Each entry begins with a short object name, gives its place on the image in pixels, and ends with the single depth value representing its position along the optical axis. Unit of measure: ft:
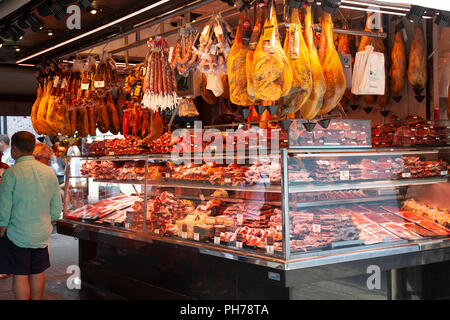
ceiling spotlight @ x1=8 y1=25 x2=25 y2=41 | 17.63
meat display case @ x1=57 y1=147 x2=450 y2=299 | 12.55
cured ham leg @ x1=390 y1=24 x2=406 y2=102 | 18.51
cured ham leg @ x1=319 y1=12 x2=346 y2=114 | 11.86
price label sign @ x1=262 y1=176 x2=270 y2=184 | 13.38
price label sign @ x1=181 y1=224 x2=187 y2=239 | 15.25
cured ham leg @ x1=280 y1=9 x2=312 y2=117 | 11.18
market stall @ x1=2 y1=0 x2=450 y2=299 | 12.01
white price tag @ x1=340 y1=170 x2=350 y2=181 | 13.60
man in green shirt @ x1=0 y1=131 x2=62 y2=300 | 14.79
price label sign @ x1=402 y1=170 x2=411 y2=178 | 14.85
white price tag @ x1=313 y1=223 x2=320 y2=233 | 12.85
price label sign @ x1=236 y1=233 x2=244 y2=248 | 13.37
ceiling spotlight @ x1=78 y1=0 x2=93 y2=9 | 13.99
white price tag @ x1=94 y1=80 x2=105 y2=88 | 18.83
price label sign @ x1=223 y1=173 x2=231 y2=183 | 14.47
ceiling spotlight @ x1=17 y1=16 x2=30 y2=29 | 16.78
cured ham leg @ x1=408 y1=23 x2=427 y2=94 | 18.30
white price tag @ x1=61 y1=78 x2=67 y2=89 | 20.57
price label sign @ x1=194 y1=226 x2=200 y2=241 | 14.78
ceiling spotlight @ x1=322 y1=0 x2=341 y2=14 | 11.64
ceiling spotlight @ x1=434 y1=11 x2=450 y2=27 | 14.34
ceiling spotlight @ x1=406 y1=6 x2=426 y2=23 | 13.21
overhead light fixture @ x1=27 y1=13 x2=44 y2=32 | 16.48
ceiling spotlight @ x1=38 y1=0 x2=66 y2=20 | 14.99
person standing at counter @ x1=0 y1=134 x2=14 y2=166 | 27.27
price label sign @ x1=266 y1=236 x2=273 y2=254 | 12.50
